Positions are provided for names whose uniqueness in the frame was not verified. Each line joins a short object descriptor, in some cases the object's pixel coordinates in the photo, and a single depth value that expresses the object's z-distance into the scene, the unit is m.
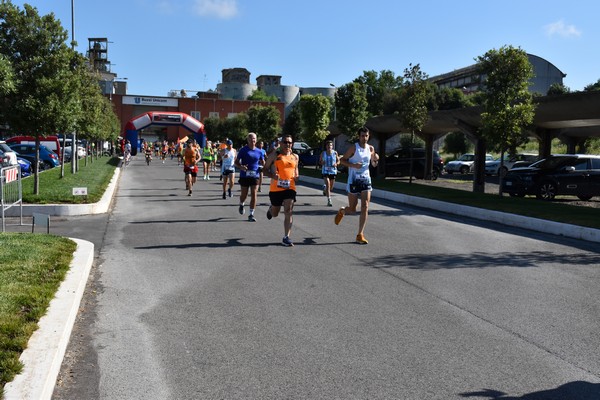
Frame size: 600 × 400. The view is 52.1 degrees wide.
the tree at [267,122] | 59.03
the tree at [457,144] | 59.75
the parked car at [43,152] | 34.38
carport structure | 19.81
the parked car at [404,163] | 33.69
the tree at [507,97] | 19.58
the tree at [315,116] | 42.33
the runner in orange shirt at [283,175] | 10.41
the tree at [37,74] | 15.77
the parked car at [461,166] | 41.47
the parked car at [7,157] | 24.32
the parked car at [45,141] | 39.19
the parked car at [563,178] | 21.50
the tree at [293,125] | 83.94
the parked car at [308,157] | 46.84
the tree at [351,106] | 34.69
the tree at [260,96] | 109.59
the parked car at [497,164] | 37.40
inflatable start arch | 56.83
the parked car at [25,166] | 28.93
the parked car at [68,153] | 42.91
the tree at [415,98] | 26.62
